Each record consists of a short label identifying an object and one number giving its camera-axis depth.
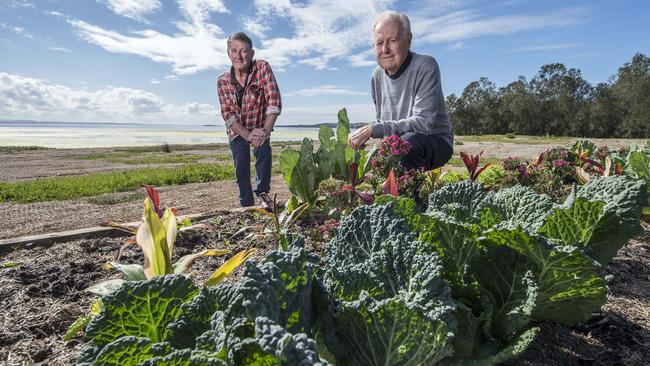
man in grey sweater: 2.96
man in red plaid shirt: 4.09
